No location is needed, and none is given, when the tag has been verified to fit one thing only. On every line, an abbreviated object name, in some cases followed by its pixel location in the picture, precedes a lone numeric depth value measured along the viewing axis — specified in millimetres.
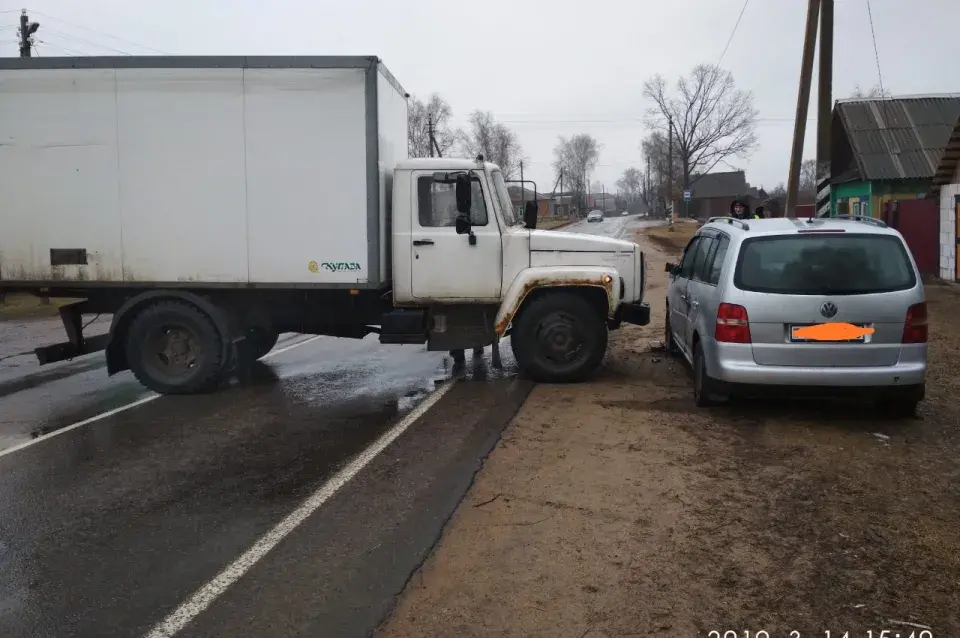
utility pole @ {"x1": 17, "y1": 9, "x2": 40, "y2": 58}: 32469
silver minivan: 6664
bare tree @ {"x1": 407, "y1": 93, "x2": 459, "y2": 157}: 76125
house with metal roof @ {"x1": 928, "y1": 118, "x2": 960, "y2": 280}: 18578
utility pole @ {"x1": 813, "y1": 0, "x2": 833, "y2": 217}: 16578
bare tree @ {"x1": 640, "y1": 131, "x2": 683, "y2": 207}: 91312
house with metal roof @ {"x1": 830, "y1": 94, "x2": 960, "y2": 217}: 22891
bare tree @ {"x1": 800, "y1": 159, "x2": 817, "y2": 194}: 106444
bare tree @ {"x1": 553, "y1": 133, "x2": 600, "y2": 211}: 152288
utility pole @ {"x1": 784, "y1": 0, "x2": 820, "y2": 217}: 16156
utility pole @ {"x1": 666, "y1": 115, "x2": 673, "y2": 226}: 71812
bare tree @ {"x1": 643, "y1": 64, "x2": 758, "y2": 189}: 79562
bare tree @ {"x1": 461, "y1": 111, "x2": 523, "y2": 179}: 84125
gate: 20141
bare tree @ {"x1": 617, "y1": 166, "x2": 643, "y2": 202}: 179062
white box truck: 8625
